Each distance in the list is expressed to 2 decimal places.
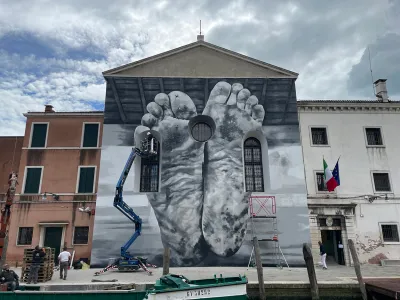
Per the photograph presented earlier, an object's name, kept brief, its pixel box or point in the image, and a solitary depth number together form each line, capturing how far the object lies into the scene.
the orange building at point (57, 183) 18.31
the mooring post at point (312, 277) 10.55
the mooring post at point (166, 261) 12.25
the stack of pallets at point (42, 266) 12.65
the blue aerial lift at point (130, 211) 14.86
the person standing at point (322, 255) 16.35
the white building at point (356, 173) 18.33
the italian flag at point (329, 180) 17.58
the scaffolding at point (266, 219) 17.02
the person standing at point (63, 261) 13.12
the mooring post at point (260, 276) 10.52
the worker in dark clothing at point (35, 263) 12.29
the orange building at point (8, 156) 20.48
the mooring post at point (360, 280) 10.70
